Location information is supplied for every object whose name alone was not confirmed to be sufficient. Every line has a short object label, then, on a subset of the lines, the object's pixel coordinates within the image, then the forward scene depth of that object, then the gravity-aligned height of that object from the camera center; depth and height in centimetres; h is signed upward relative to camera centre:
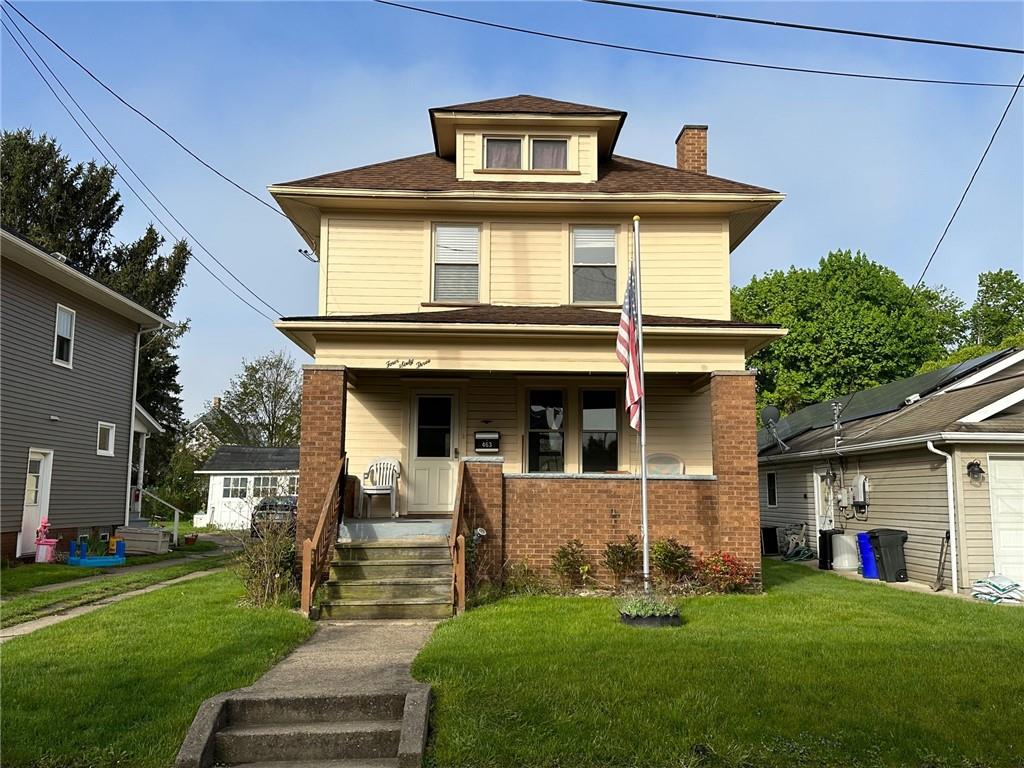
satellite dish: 2195 +197
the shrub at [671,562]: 1050 -103
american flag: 956 +166
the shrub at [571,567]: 1055 -111
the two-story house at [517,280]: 1319 +350
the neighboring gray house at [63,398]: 1529 +185
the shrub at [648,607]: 823 -130
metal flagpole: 920 +40
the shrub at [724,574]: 1045 -118
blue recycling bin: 1406 -130
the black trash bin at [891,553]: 1369 -117
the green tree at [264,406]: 4691 +461
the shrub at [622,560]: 1054 -102
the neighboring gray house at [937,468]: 1222 +34
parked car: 1012 -50
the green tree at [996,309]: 4422 +1034
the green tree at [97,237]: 3172 +1043
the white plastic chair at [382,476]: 1279 +11
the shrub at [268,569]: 962 -109
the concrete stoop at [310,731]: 505 -169
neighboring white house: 3469 +25
